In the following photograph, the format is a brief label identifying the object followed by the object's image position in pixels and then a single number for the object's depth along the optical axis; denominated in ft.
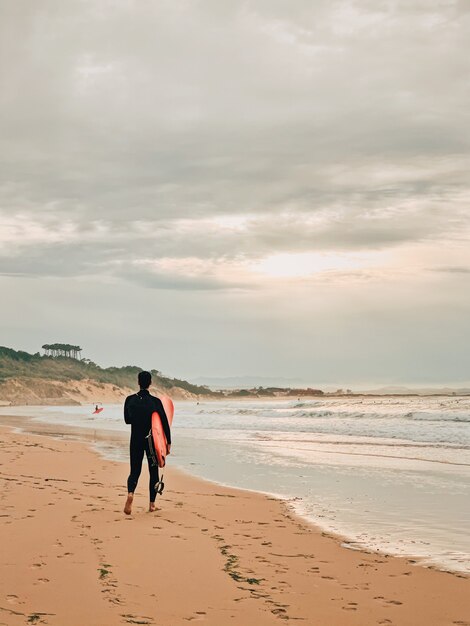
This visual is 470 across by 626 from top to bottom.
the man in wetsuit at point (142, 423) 31.17
